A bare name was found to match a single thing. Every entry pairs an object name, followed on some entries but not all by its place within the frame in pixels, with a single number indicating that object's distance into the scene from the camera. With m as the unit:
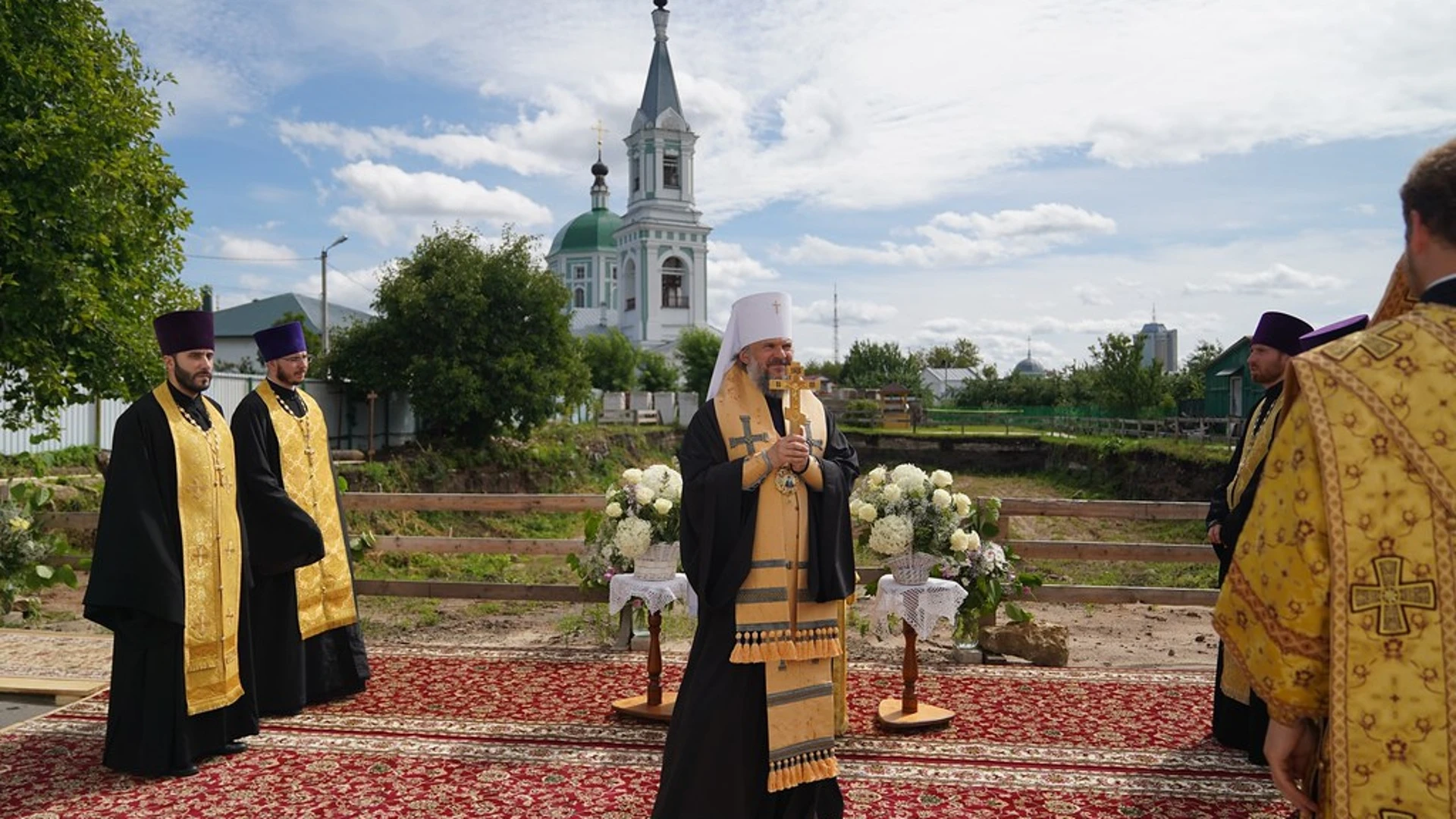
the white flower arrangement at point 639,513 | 6.50
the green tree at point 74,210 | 11.31
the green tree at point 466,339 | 27.34
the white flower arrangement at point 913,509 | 6.16
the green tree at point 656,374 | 57.06
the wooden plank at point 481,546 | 8.49
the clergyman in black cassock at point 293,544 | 6.18
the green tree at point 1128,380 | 42.53
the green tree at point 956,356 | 105.19
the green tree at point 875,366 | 69.88
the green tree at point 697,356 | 55.94
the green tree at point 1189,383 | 49.44
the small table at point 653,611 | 6.20
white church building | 63.72
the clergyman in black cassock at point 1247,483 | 5.32
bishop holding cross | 4.26
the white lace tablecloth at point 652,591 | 6.54
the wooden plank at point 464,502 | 8.69
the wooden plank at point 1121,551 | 8.23
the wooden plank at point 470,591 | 8.44
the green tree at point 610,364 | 52.91
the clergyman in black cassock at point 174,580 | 5.20
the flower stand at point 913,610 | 6.06
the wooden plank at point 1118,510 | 8.48
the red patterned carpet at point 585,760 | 4.82
